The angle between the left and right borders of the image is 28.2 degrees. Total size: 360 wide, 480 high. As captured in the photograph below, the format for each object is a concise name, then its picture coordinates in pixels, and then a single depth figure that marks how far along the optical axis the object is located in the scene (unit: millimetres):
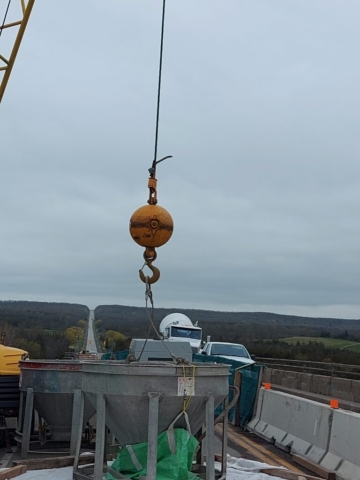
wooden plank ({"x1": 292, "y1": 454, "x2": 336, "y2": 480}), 9969
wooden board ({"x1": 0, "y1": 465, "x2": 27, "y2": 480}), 8577
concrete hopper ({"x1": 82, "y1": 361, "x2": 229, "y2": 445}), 7836
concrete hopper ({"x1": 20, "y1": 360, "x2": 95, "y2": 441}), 11867
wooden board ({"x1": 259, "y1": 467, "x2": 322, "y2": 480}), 8945
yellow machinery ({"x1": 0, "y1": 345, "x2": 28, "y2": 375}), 13445
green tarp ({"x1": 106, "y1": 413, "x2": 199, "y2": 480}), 7863
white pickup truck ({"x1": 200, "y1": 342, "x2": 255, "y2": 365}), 24700
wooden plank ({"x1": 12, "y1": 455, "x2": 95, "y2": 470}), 9477
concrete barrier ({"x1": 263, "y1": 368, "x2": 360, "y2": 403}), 22094
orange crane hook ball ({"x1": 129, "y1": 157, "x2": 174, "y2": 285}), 8234
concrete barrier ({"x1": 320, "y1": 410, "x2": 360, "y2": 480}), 9883
